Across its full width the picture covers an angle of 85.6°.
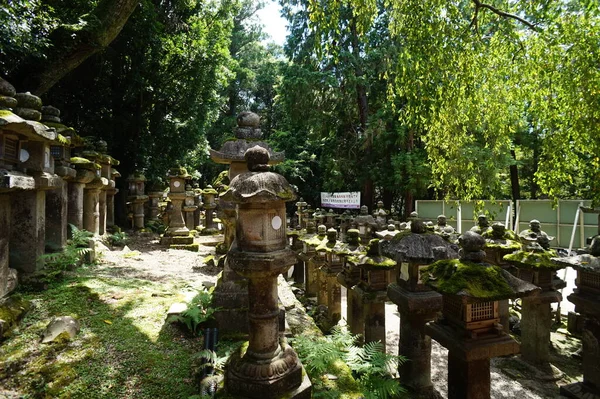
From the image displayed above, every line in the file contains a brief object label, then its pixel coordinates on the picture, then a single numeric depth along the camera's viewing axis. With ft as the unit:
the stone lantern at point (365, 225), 36.65
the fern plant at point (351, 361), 10.14
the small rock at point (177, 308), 13.60
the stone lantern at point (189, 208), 43.55
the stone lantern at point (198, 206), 48.95
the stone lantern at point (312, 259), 22.44
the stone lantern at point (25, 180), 13.33
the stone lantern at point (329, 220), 45.64
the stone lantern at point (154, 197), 48.21
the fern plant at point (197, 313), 12.46
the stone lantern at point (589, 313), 13.61
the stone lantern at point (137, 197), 42.24
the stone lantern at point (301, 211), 45.41
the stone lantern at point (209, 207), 47.62
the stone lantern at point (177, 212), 35.67
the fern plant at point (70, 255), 16.44
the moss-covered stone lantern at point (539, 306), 16.67
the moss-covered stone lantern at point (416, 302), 12.28
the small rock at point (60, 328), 11.52
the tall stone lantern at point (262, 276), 8.48
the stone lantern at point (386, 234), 22.69
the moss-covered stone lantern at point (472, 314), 9.48
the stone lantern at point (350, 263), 16.47
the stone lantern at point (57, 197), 18.48
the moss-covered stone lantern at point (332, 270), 19.81
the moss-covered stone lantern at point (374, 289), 14.53
